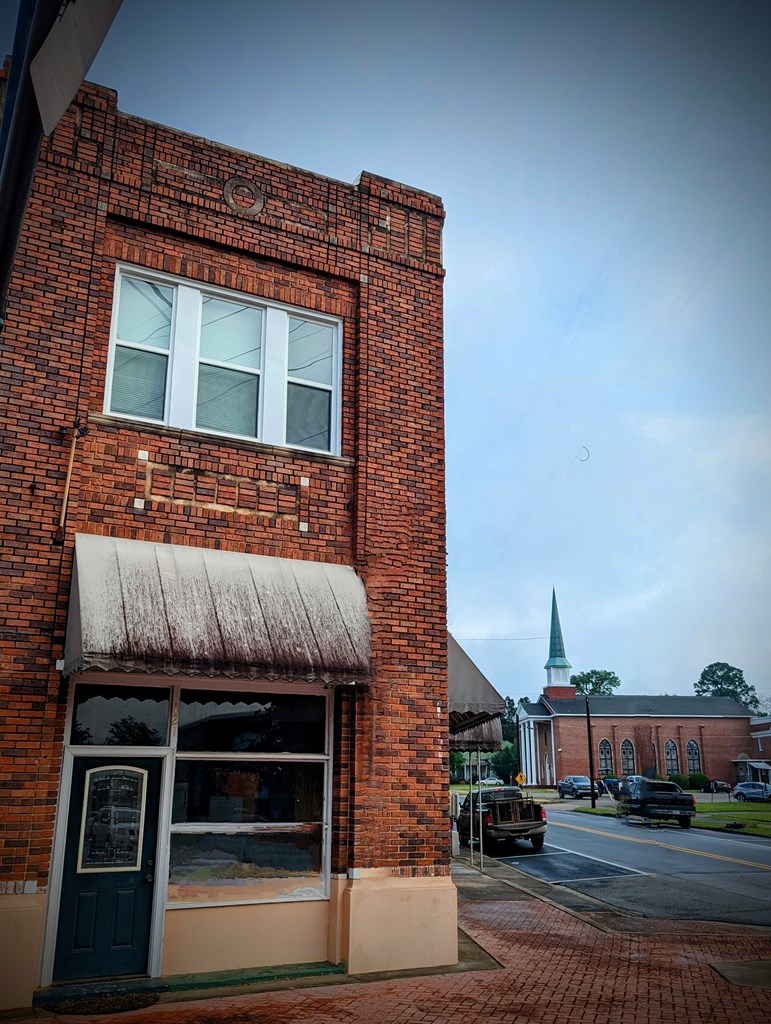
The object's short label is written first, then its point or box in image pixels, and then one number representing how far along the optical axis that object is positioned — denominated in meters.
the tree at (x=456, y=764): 86.00
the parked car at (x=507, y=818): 22.89
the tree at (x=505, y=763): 93.50
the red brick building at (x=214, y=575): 8.46
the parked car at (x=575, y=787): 58.38
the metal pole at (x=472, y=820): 20.23
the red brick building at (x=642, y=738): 73.62
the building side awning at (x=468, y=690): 13.35
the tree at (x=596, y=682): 122.31
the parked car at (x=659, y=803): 32.19
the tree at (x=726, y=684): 138.62
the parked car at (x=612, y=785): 54.15
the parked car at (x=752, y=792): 51.98
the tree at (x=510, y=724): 118.44
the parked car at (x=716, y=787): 65.88
